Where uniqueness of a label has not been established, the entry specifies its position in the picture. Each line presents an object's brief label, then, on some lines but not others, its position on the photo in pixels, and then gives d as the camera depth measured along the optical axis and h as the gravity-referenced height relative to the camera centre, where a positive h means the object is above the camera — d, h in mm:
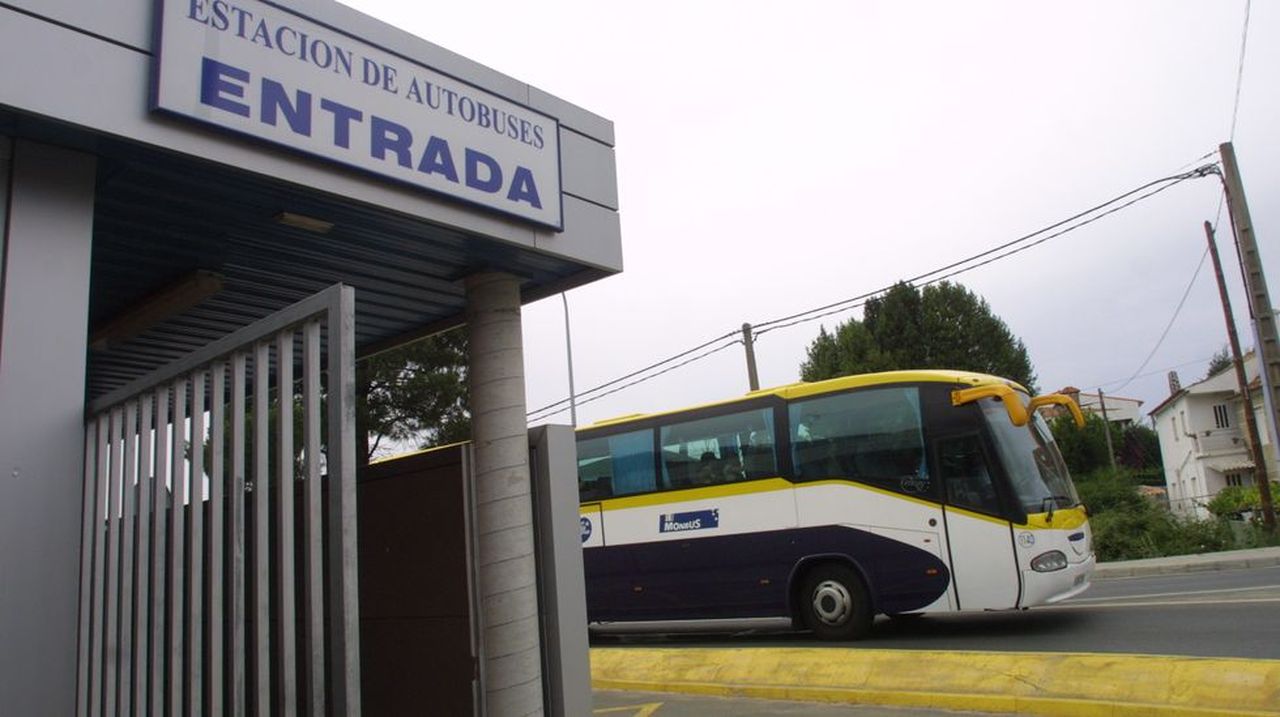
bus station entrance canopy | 3143 +1465
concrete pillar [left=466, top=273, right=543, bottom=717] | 4426 +208
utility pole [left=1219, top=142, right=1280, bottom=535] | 16094 +3437
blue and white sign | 3588 +1961
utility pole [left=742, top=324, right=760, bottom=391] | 24172 +4379
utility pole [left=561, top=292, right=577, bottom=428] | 24328 +4015
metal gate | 2844 +151
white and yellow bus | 9797 +104
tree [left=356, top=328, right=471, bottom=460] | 17766 +3020
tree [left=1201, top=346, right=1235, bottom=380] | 71719 +9897
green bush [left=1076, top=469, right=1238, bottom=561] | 20141 -925
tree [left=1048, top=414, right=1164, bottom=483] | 44531 +2749
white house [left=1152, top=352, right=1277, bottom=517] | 47750 +2699
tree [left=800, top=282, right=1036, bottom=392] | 39281 +7438
